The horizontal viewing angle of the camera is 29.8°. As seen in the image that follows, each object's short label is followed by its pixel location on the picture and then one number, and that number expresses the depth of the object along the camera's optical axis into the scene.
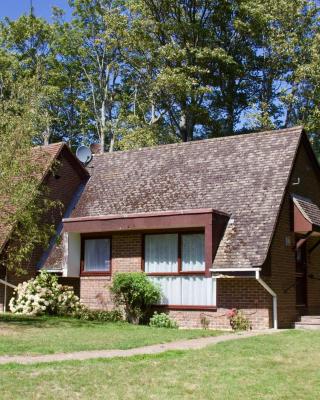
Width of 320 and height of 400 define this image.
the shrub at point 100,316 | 17.50
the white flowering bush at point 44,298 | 17.84
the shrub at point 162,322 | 16.56
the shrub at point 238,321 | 15.70
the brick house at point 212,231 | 16.11
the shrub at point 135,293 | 16.80
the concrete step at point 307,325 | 16.33
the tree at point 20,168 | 15.26
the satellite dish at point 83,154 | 22.83
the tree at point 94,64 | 41.28
